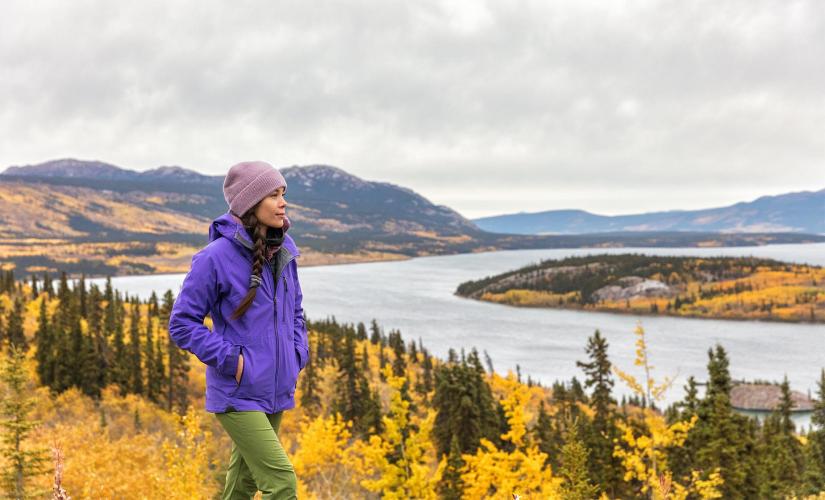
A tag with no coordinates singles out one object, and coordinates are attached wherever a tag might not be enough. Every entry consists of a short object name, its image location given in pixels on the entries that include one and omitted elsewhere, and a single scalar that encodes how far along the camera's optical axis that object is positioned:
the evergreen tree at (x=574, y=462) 10.69
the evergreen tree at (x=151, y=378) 44.81
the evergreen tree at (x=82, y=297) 60.31
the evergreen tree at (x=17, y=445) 7.43
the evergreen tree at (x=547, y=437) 39.88
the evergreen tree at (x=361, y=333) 106.50
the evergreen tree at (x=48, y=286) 73.76
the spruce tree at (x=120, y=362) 42.94
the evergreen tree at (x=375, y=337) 105.89
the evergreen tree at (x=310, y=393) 52.91
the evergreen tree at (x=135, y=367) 44.47
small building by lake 94.94
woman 3.48
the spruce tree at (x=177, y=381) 44.25
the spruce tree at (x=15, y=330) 42.38
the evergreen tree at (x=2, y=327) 42.30
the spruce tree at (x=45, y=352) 39.03
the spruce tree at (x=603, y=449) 34.16
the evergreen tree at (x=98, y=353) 40.72
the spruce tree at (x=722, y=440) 28.41
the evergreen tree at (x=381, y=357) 81.73
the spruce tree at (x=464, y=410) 36.94
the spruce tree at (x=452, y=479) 25.77
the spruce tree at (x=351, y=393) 48.16
